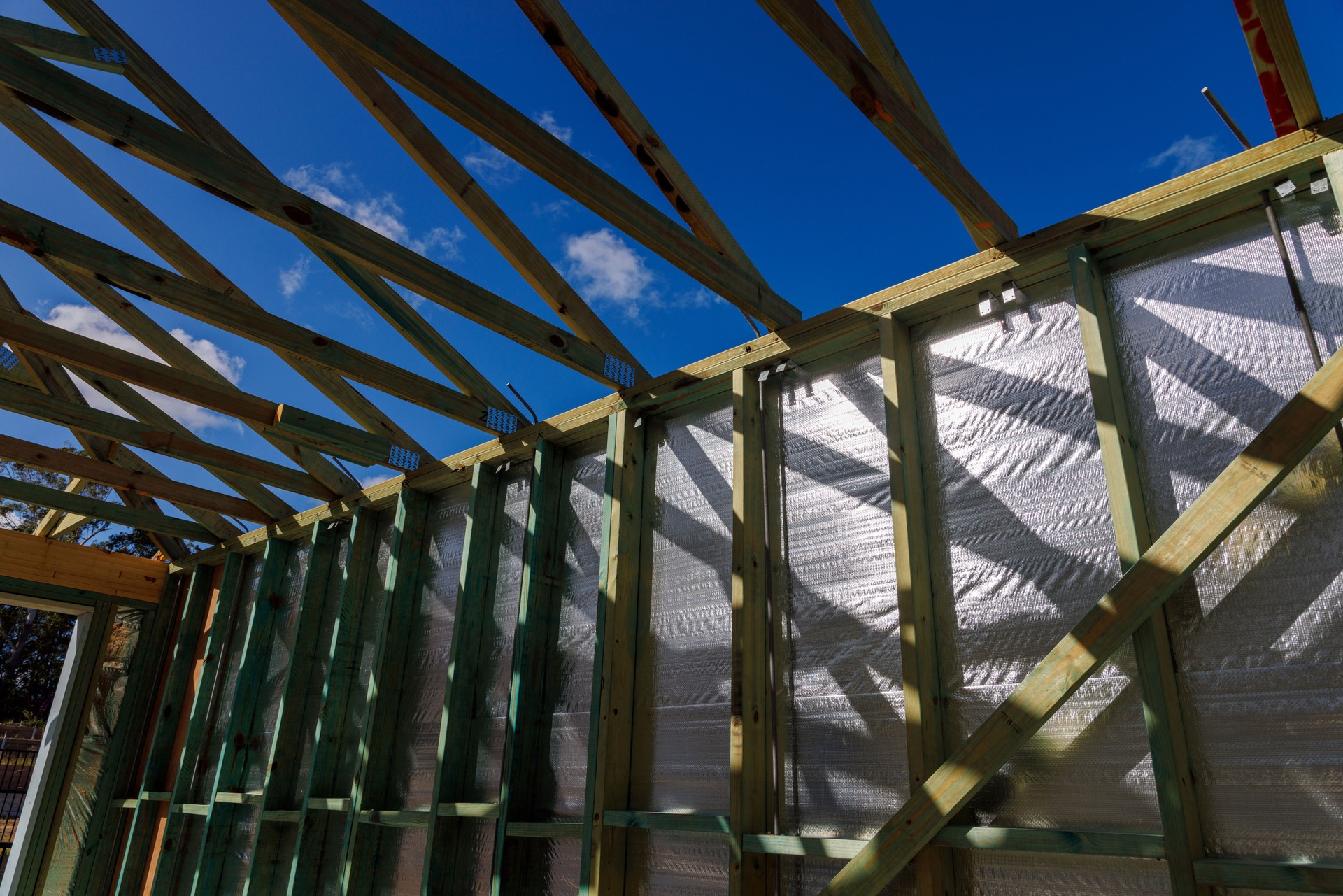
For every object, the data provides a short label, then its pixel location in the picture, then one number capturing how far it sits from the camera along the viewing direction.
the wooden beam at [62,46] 2.96
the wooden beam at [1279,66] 2.24
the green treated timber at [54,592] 6.02
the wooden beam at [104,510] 5.47
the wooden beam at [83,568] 6.04
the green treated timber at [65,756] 5.86
